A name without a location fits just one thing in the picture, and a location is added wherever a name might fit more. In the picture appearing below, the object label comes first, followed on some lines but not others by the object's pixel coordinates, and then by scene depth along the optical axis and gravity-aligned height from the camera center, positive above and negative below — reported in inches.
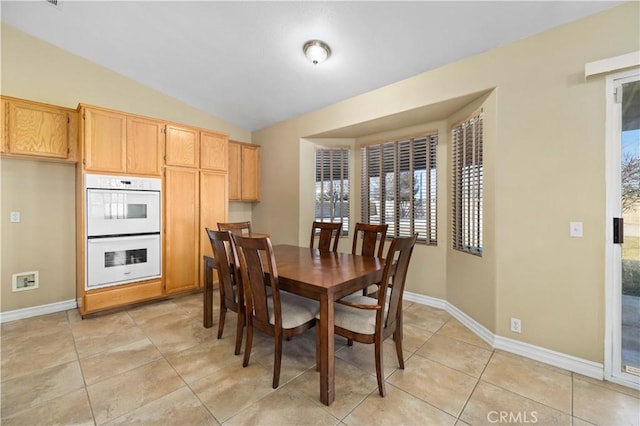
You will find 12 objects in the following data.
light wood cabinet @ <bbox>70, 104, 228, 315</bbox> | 117.1 +18.4
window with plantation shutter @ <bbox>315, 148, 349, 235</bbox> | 165.2 +16.5
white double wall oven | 115.7 -8.1
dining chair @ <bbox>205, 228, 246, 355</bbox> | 85.4 -22.7
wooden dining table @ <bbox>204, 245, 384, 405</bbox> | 65.7 -18.0
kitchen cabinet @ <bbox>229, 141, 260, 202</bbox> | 178.7 +27.4
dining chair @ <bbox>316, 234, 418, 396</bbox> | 68.6 -28.6
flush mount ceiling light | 103.4 +63.3
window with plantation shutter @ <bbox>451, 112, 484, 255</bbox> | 106.1 +11.4
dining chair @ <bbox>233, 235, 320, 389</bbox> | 71.1 -28.2
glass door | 74.1 -4.1
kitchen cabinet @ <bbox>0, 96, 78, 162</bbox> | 105.1 +33.5
